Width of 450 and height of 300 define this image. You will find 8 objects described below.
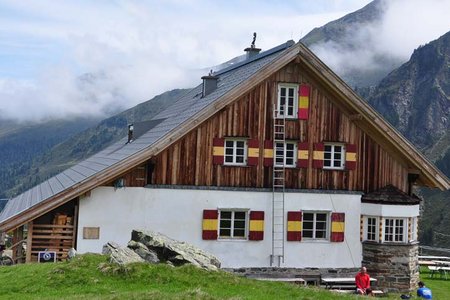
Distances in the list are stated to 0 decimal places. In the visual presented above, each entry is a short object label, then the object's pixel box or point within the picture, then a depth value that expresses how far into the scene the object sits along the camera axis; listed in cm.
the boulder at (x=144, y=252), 1933
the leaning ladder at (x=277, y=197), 2770
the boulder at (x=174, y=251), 1922
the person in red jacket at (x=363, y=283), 2219
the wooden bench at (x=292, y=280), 2708
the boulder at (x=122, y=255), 1777
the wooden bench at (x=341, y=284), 2689
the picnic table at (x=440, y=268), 3282
